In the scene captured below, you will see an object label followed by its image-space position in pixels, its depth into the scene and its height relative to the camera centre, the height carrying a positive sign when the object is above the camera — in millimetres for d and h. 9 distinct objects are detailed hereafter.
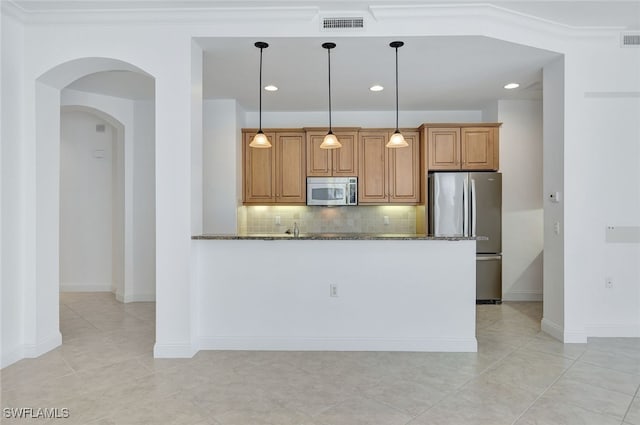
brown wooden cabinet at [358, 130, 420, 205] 5910 +602
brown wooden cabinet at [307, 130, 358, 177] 5922 +799
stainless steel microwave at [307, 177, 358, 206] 5922 +287
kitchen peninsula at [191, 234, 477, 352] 3541 -755
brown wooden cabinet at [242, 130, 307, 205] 5953 +612
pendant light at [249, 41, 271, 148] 3924 +694
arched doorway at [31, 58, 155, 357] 3457 +108
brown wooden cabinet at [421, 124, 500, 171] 5629 +906
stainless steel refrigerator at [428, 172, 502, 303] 5469 -65
